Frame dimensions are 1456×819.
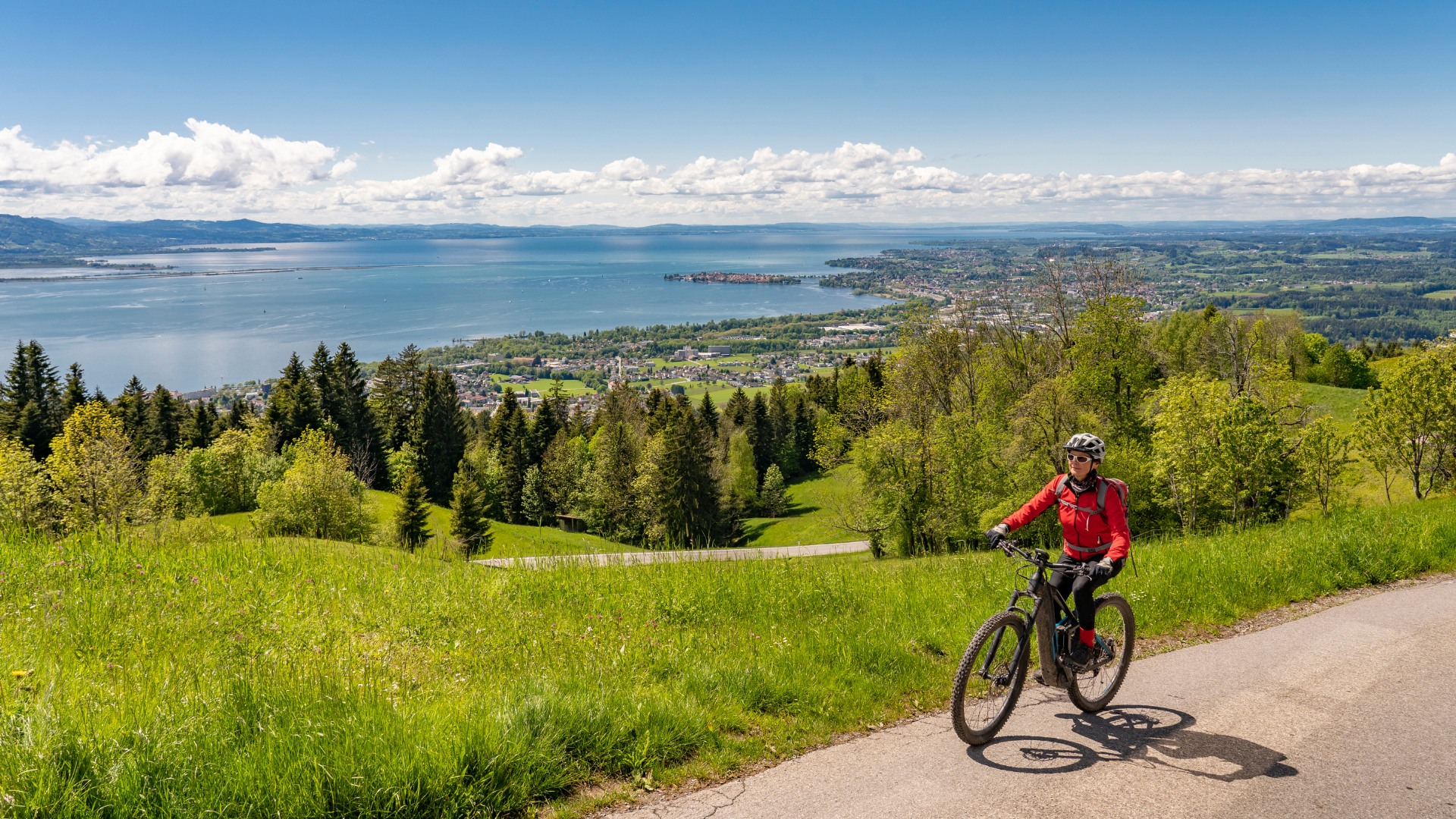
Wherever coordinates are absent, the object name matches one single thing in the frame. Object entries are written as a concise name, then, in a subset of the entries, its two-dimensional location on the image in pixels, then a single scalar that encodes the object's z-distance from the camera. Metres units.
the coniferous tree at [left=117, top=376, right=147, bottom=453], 59.03
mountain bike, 5.35
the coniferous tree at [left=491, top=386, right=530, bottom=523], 67.06
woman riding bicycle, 5.74
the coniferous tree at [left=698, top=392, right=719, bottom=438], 74.62
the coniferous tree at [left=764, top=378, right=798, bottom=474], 78.25
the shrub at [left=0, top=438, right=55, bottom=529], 24.30
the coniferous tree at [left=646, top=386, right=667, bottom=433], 66.50
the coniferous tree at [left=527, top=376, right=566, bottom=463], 70.50
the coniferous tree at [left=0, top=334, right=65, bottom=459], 56.28
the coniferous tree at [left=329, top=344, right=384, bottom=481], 66.81
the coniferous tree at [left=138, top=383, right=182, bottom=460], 62.12
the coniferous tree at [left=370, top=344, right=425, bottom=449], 72.69
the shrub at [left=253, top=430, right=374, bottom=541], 34.34
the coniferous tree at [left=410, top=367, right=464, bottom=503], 68.25
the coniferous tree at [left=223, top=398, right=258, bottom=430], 65.75
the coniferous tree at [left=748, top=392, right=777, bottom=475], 77.25
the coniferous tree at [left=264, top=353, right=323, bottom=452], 61.50
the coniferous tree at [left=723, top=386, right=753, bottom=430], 78.12
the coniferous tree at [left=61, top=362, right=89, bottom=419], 58.72
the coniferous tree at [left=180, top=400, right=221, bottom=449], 62.16
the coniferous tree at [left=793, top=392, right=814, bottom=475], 80.25
